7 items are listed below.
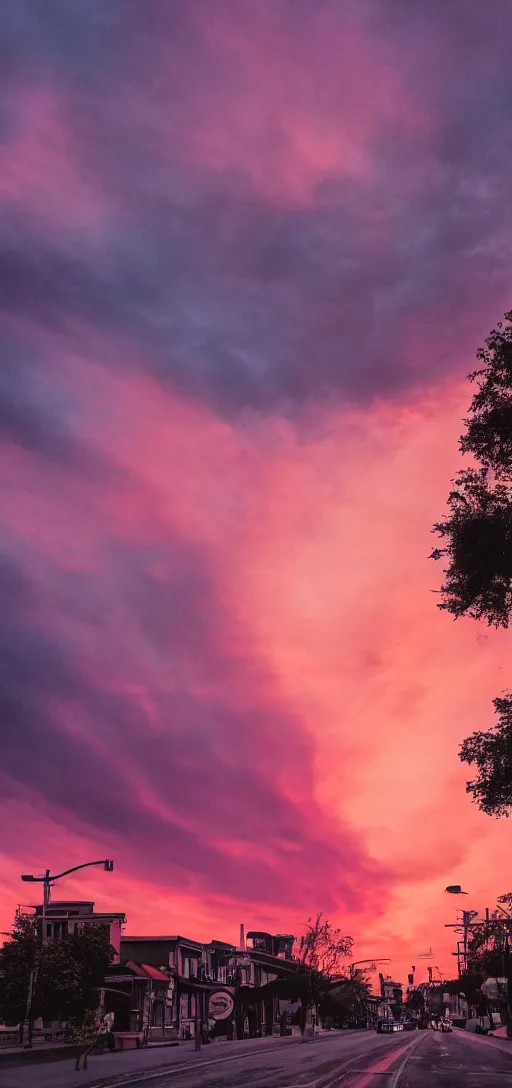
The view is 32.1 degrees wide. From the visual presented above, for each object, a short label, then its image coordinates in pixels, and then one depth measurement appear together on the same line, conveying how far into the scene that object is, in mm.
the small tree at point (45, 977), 50531
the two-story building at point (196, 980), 68438
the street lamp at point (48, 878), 45694
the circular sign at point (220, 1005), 41741
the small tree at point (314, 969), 114938
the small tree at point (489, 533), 26250
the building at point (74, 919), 71288
